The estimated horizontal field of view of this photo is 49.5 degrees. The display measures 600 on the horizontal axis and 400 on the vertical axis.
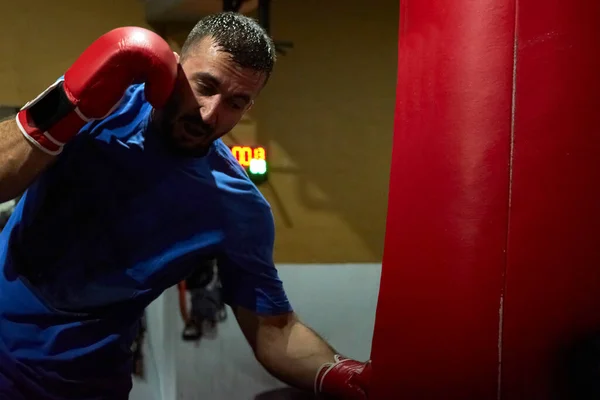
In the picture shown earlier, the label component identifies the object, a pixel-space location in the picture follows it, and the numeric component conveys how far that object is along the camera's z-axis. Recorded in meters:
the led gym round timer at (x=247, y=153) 2.62
